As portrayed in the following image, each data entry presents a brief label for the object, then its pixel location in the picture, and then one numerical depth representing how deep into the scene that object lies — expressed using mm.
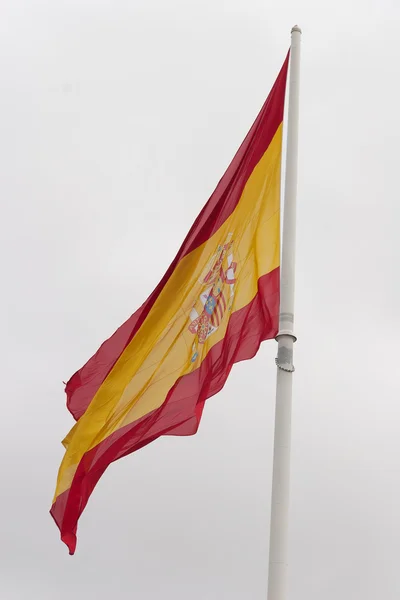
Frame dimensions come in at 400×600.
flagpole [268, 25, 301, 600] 14016
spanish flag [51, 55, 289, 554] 15763
